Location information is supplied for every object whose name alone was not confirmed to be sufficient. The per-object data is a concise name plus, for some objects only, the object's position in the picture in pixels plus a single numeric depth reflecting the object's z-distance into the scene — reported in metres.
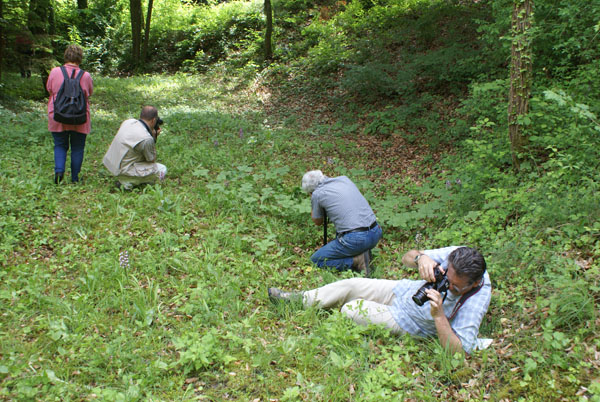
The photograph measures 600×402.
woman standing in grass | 5.60
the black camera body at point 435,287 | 3.13
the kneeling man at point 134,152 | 5.86
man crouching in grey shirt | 4.71
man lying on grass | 3.09
